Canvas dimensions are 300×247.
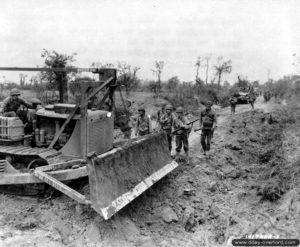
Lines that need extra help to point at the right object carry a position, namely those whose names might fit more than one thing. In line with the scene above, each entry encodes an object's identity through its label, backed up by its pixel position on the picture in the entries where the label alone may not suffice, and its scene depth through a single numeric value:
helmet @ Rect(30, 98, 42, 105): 7.42
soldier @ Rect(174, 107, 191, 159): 8.26
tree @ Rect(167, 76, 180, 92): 39.72
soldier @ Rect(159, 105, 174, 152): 8.38
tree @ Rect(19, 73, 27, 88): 39.73
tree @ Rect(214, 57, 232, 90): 43.34
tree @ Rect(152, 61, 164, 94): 34.39
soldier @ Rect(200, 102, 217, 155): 8.51
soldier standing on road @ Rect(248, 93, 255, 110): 22.09
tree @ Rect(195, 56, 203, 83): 38.44
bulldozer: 5.32
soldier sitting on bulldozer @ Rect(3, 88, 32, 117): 7.32
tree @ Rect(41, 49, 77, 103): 18.64
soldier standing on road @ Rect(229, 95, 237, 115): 19.39
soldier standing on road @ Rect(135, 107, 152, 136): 8.37
